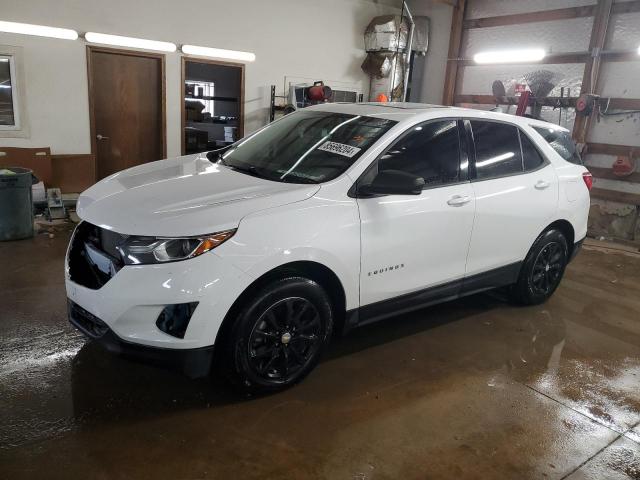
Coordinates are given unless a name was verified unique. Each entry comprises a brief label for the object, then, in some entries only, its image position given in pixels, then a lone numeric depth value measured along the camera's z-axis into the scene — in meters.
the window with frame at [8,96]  6.21
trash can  5.09
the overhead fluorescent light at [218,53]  7.38
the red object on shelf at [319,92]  7.57
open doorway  8.09
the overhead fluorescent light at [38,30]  6.05
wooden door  6.94
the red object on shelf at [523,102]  7.33
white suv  2.29
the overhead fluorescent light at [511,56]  8.06
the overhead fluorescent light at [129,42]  6.62
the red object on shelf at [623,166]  7.08
